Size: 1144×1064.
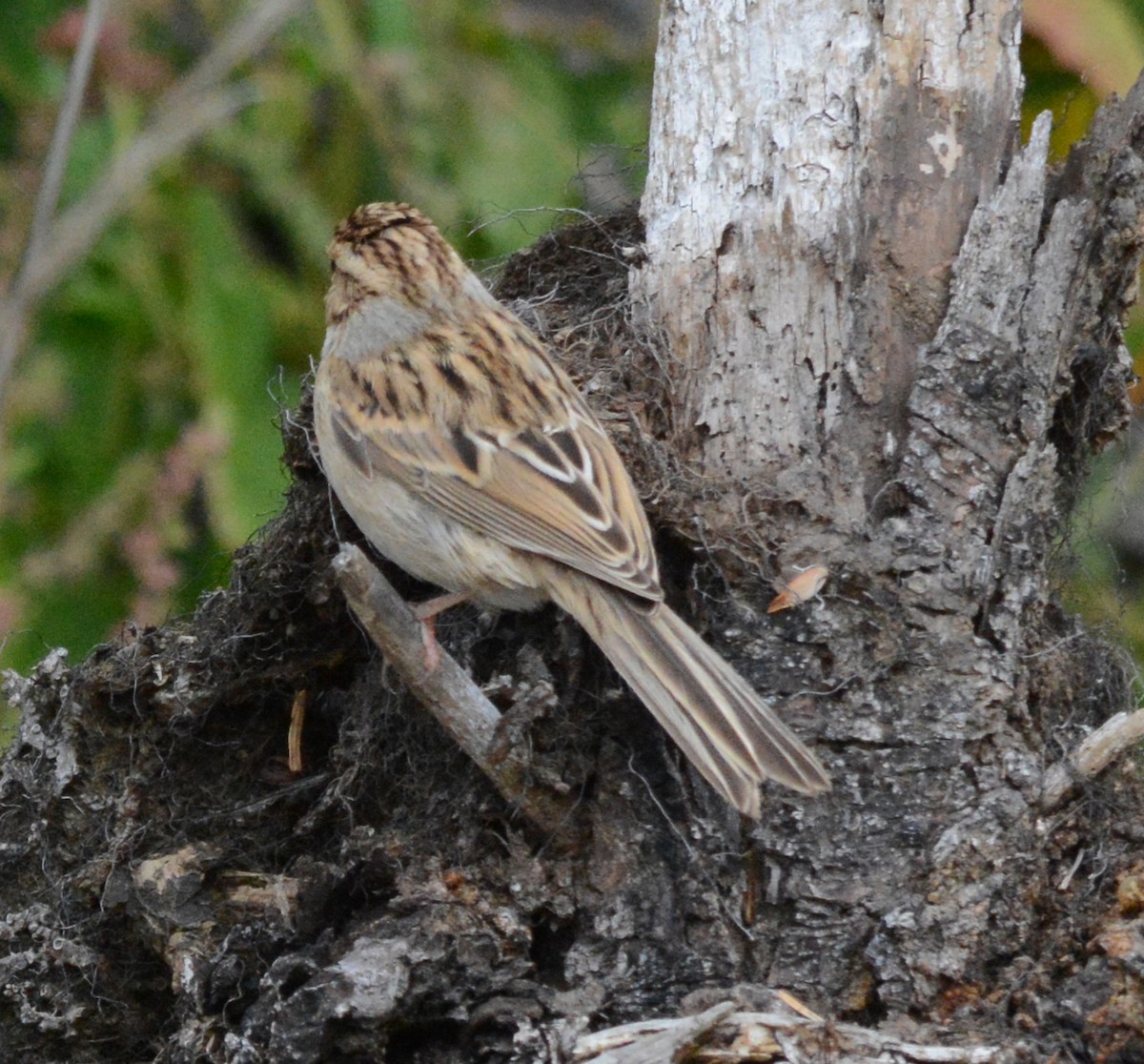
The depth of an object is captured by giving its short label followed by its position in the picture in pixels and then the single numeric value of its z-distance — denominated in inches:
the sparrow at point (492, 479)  292.0
